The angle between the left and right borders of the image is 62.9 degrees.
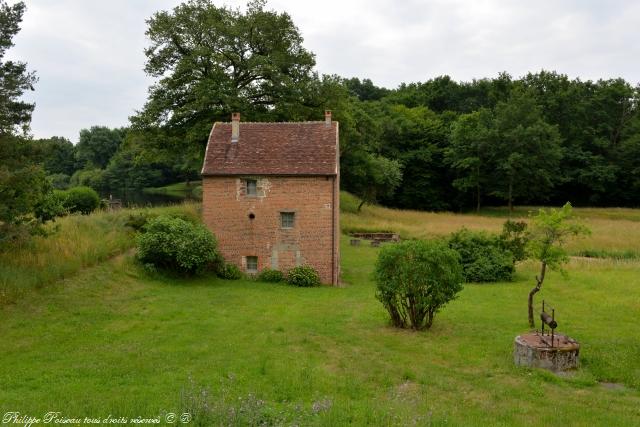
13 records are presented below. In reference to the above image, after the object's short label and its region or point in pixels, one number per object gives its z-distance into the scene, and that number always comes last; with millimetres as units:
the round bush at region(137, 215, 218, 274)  23219
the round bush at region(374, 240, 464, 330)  15609
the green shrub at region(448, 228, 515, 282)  26562
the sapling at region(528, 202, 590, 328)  15516
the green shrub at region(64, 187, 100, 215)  32031
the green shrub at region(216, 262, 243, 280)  25266
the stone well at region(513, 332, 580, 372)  12016
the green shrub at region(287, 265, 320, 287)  24906
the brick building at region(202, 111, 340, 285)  25391
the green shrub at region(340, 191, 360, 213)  54469
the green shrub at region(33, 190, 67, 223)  20703
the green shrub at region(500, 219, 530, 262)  27611
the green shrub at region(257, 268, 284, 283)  25328
